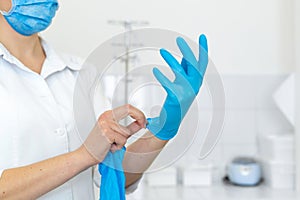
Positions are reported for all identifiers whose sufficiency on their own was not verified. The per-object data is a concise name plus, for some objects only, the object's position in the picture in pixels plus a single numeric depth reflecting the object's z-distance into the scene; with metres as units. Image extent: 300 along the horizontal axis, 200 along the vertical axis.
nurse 0.77
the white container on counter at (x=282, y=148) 1.85
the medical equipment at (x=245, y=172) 1.87
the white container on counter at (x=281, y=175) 1.84
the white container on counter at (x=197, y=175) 1.88
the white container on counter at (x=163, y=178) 1.87
